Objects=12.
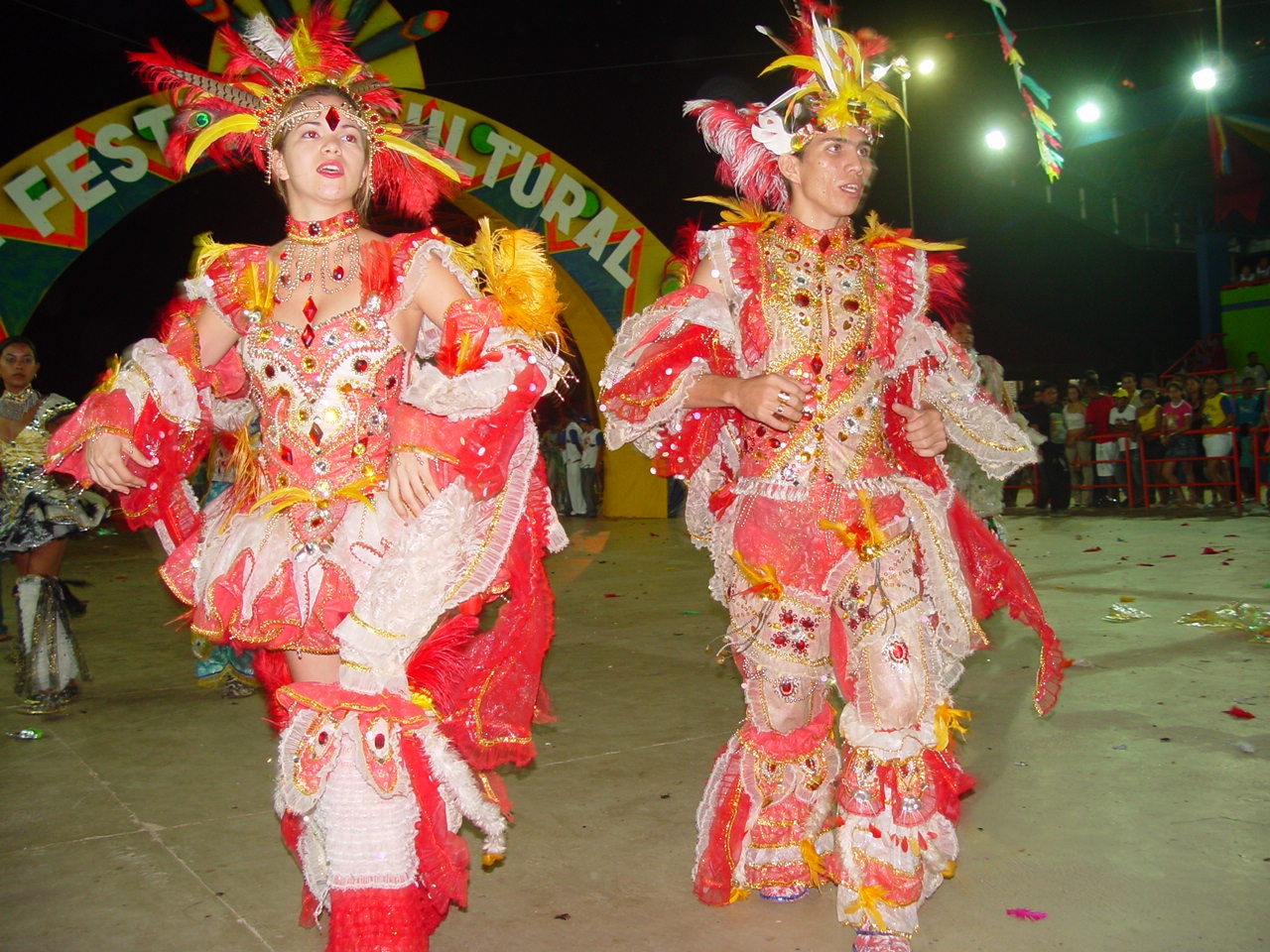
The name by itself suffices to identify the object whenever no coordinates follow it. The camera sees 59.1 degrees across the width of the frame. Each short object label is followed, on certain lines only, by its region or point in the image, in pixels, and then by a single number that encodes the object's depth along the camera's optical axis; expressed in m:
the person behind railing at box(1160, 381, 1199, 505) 14.05
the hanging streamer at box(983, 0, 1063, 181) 4.71
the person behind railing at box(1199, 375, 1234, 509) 13.69
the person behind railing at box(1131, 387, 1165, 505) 14.39
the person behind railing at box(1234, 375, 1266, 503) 13.45
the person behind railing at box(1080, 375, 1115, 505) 15.12
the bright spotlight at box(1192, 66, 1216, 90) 18.94
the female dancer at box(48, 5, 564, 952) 2.43
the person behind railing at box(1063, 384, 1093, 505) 15.55
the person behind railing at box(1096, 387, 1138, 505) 14.80
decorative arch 11.80
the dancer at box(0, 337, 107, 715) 5.58
